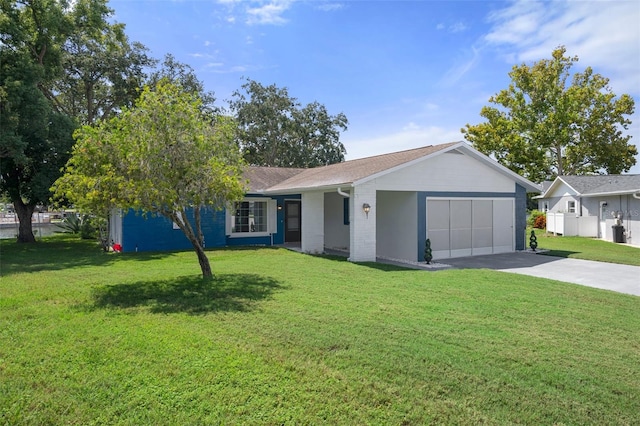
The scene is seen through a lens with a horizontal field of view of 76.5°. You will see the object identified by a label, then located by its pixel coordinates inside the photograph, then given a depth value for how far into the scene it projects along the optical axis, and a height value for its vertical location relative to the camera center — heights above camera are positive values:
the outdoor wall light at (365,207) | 12.30 +0.20
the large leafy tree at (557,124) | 33.84 +7.46
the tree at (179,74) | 28.96 +10.51
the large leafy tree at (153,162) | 7.53 +1.04
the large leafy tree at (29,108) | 14.69 +4.07
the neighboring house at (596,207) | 19.78 +0.29
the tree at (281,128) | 36.66 +7.93
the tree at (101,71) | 24.38 +9.08
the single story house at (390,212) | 12.78 +0.05
